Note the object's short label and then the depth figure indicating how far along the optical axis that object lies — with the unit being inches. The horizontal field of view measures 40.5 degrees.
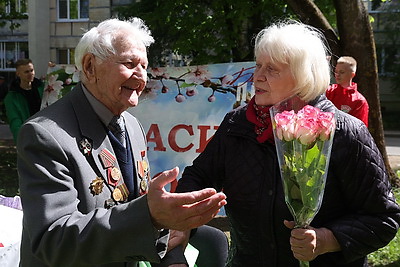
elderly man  66.7
